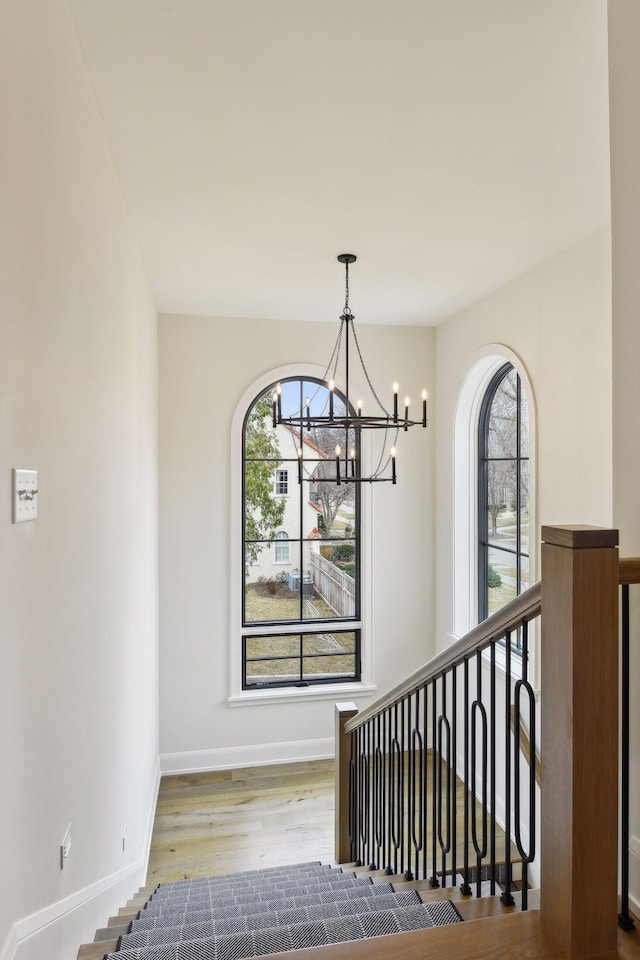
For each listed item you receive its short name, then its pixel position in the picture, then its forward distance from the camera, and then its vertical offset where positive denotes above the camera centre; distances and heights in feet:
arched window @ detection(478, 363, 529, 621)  12.67 -0.14
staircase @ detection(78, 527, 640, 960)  3.77 -2.58
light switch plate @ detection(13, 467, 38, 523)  3.87 -0.07
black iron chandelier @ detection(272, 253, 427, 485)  15.47 +1.73
